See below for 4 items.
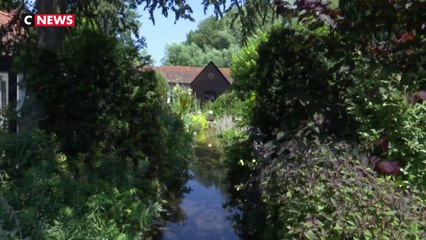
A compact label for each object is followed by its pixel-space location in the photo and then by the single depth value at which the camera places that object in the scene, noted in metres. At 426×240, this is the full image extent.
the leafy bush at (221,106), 21.69
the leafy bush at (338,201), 2.96
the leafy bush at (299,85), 4.56
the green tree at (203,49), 65.81
